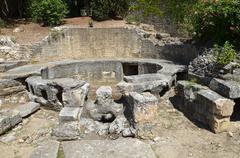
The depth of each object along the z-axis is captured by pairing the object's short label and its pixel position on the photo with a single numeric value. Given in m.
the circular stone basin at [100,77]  5.31
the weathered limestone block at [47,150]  3.58
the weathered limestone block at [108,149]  3.63
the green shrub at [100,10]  9.74
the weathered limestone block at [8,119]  4.27
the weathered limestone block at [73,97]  5.05
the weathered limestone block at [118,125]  4.22
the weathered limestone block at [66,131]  4.06
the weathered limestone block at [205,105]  4.04
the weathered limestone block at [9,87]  5.61
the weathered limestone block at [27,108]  4.91
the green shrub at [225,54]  4.78
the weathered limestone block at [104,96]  4.88
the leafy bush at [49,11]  9.22
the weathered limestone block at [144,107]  4.26
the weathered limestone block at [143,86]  5.18
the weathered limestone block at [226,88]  4.19
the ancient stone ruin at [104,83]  4.23
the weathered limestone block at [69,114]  4.27
